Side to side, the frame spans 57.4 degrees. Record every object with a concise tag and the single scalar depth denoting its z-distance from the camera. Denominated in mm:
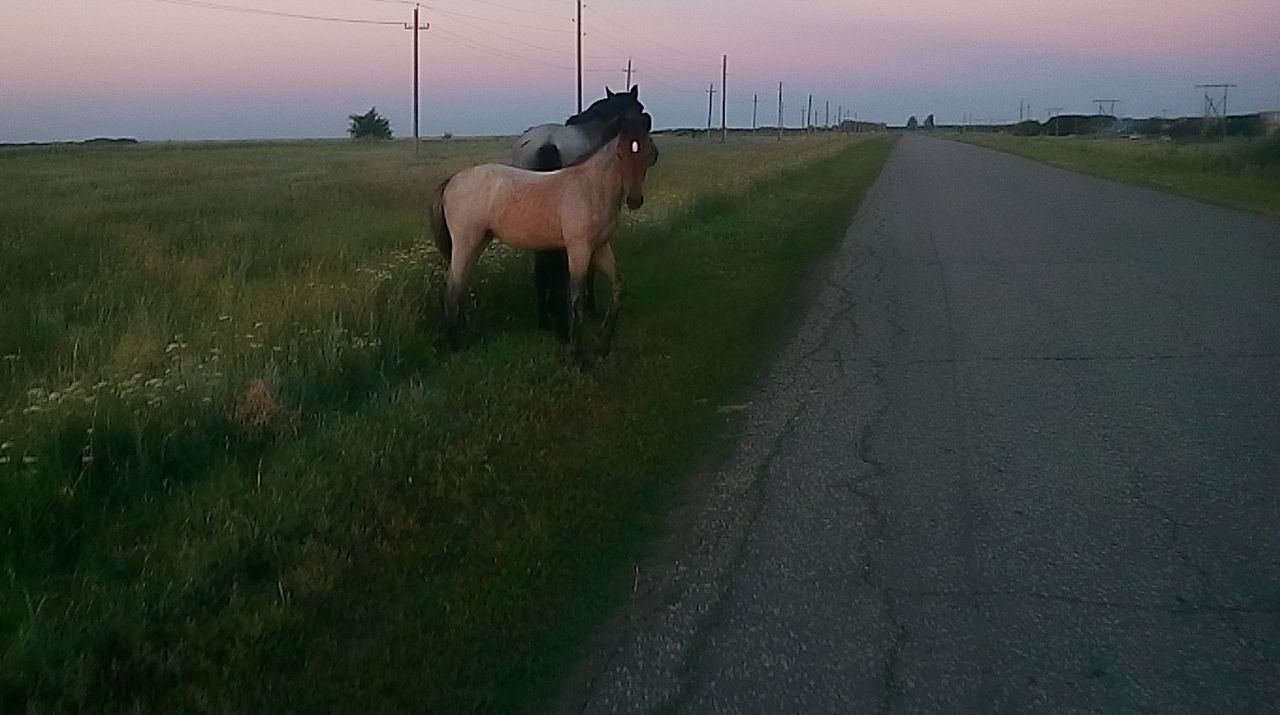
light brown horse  8898
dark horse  9945
